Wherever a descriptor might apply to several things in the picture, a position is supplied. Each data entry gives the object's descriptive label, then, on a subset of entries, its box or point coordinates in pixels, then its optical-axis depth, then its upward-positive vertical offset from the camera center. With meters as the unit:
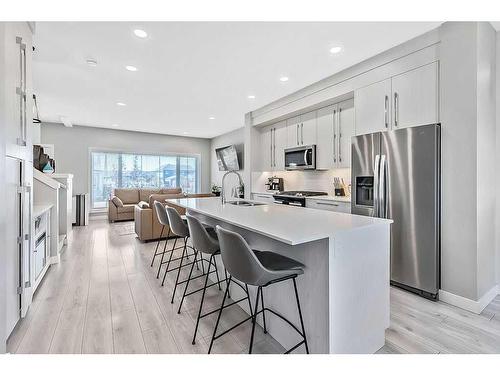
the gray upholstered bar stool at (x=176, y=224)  2.50 -0.39
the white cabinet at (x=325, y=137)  3.88 +0.80
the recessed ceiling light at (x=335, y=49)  2.70 +1.52
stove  4.04 -0.19
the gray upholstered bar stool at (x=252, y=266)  1.35 -0.48
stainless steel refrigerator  2.38 -0.11
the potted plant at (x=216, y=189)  8.29 -0.10
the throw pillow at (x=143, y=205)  4.82 -0.37
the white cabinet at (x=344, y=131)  3.61 +0.81
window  7.46 +0.46
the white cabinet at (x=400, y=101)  2.47 +0.94
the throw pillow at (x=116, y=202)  6.69 -0.43
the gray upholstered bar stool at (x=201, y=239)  1.97 -0.43
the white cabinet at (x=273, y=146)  4.93 +0.84
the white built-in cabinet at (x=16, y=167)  1.63 +0.15
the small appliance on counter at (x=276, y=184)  5.29 +0.03
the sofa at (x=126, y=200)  6.68 -0.40
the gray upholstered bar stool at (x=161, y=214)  2.92 -0.33
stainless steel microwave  4.17 +0.50
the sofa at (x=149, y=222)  4.49 -0.66
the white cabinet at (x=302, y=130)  4.26 +1.02
